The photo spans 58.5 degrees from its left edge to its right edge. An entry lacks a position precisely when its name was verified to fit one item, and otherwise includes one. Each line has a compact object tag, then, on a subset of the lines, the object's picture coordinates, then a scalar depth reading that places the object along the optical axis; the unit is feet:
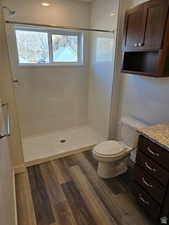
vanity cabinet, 3.96
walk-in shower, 7.96
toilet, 6.13
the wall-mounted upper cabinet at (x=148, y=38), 4.62
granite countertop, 4.03
